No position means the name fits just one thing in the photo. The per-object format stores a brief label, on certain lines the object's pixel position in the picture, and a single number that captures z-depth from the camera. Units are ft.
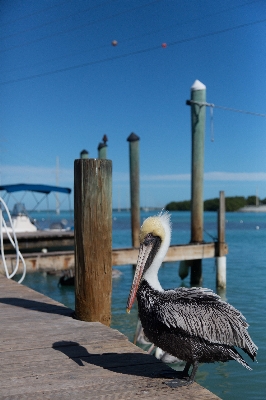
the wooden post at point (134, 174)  44.39
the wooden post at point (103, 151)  56.13
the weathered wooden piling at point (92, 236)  13.57
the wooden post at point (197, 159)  37.42
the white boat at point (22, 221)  60.54
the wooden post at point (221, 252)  35.70
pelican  9.00
